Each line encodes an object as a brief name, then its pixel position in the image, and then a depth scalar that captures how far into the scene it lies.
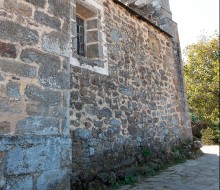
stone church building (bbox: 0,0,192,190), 2.11
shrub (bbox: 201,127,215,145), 12.12
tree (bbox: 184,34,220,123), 12.91
